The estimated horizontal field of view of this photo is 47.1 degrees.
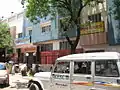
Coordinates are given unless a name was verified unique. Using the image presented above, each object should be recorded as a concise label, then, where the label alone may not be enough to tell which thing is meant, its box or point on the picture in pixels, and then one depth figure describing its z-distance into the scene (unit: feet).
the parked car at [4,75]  28.71
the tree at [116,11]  34.26
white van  14.62
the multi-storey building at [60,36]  35.94
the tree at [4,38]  60.83
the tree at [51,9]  34.49
